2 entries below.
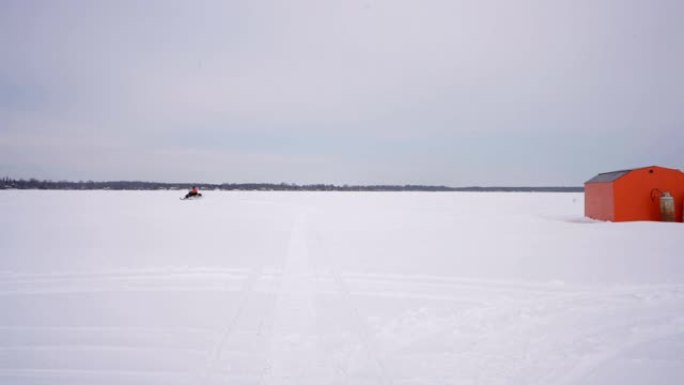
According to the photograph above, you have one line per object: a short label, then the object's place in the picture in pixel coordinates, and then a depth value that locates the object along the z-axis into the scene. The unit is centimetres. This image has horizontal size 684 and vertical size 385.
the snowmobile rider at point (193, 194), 3883
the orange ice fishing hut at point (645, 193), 1579
